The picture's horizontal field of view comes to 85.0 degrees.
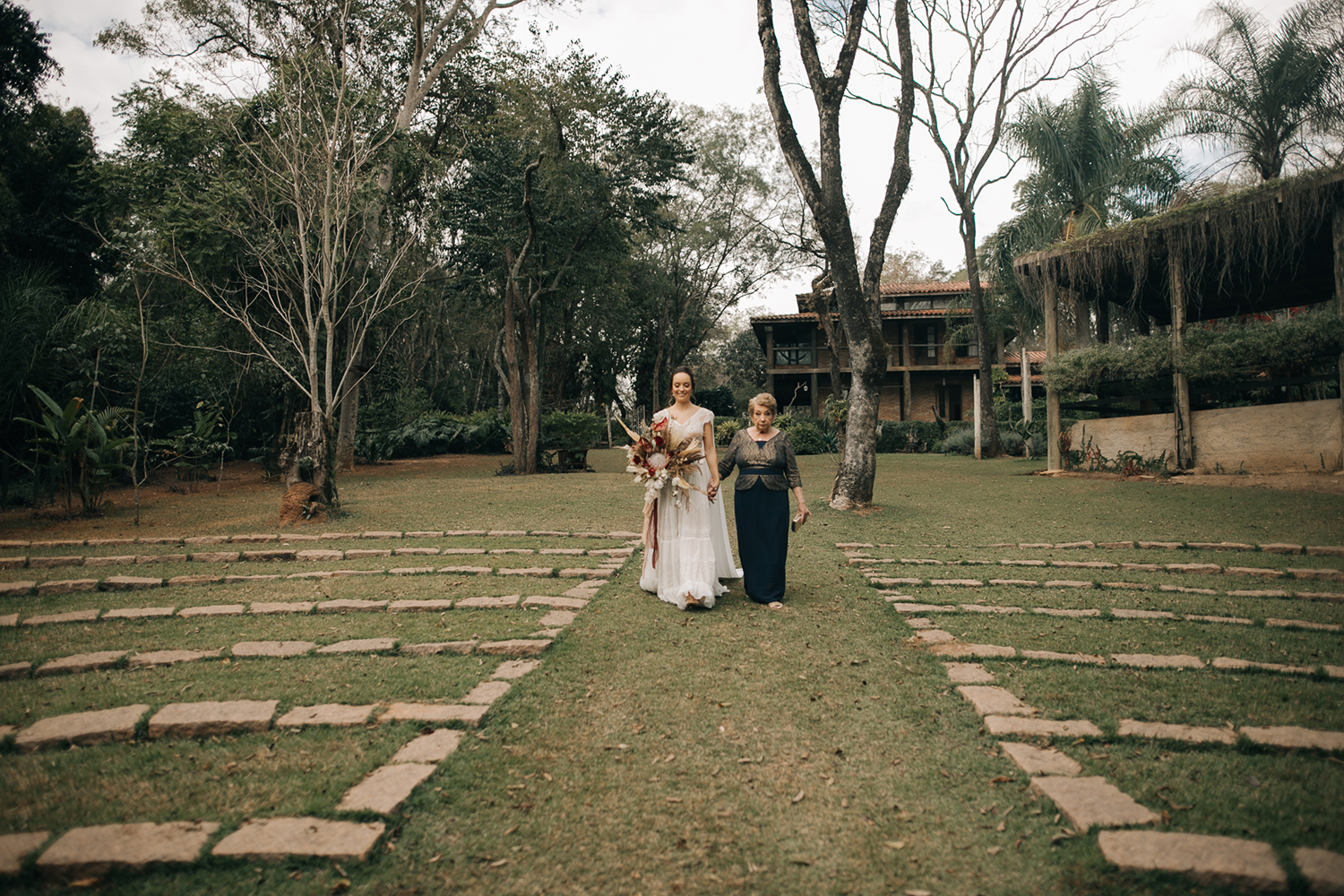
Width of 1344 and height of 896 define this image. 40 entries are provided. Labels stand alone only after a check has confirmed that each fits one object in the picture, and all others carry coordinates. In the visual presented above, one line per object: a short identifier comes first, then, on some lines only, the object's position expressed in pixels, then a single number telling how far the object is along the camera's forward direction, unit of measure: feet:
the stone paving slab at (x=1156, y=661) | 12.59
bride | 17.44
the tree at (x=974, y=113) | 57.21
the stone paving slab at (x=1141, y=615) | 15.70
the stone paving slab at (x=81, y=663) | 12.65
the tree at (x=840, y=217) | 32.91
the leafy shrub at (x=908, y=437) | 83.82
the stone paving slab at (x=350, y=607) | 16.89
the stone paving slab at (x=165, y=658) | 13.05
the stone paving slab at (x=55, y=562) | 22.13
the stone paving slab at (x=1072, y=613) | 16.01
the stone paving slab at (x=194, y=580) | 19.77
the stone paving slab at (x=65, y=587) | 19.04
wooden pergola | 37.47
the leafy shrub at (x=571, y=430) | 61.67
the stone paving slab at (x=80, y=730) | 9.69
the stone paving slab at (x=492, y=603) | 17.06
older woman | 17.49
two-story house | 106.32
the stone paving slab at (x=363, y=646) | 13.69
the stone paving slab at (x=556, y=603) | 17.10
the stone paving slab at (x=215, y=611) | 16.39
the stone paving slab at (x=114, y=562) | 22.17
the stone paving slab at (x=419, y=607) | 16.87
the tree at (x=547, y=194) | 54.34
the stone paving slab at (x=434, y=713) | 10.55
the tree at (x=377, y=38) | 53.98
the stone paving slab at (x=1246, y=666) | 12.10
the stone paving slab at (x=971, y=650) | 13.41
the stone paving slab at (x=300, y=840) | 7.30
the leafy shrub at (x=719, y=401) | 117.50
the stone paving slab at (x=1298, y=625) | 14.69
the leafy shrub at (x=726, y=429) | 84.33
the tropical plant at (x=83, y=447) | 29.43
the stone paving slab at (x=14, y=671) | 12.48
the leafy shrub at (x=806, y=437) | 75.50
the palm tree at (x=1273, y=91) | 49.49
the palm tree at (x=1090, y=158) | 59.00
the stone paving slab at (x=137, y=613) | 16.15
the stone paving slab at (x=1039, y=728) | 9.96
